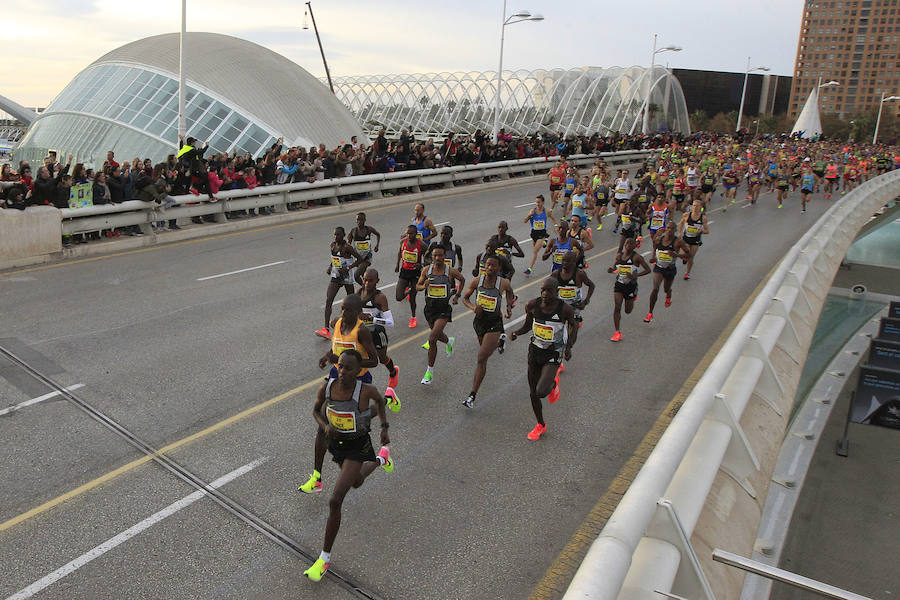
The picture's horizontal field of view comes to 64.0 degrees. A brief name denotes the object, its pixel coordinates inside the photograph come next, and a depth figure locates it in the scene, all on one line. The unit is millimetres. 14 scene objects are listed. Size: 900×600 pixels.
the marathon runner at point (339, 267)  10633
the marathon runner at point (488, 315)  8500
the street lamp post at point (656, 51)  46688
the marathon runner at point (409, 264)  11195
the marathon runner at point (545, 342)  7629
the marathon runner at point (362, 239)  11402
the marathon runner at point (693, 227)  15633
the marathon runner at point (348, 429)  5285
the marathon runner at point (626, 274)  11477
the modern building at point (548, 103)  71438
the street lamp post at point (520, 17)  32738
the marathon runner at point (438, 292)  9500
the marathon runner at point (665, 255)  12711
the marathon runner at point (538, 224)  15695
